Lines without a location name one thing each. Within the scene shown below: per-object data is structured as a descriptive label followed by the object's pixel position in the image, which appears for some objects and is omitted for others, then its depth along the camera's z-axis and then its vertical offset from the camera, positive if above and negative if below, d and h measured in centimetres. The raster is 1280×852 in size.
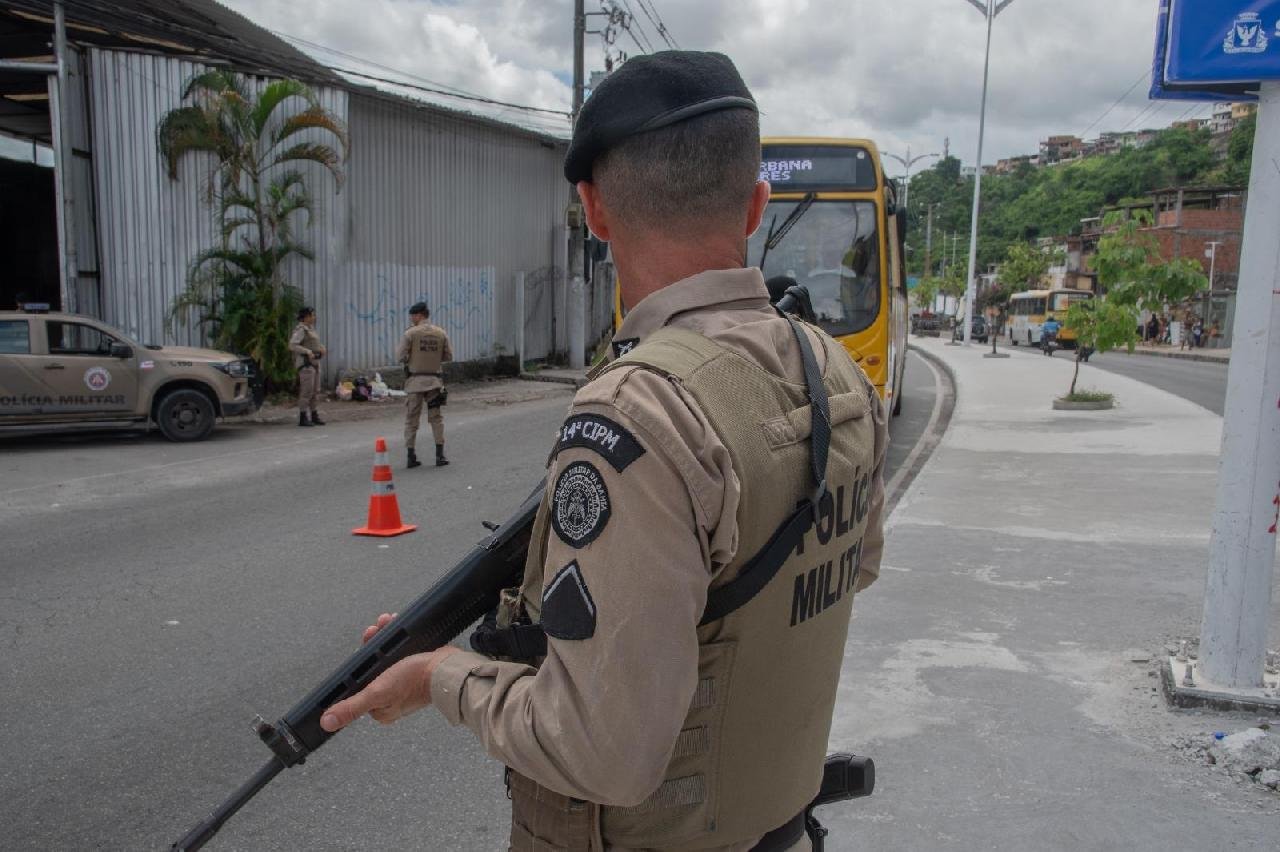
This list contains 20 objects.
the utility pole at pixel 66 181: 1362 +144
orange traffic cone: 754 -169
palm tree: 1528 +147
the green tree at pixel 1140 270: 1537 +82
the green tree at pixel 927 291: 7594 +181
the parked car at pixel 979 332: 5883 -103
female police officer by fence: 1395 -99
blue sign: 379 +111
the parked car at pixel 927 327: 6538 -91
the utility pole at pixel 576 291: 2330 +24
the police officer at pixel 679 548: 117 -31
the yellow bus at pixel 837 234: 1046 +82
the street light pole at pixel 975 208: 3684 +412
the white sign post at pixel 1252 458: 387 -53
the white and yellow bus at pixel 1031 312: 4956 +28
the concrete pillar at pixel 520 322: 2197 -52
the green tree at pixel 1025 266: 6034 +318
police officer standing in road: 1076 -86
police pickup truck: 1149 -116
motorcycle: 3834 -97
